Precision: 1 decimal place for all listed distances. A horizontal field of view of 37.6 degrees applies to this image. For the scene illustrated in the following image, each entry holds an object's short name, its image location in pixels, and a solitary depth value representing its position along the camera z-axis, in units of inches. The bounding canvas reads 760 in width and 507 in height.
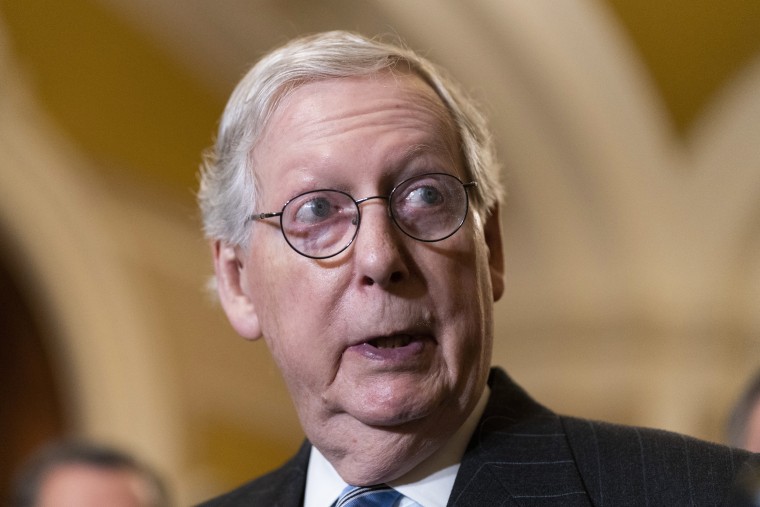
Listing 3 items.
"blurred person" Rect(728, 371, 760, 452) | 133.0
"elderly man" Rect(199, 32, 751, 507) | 80.9
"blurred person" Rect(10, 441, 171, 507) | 143.7
